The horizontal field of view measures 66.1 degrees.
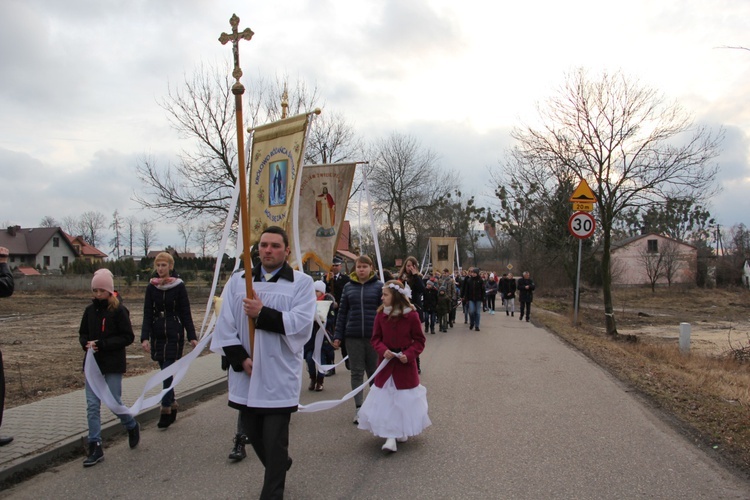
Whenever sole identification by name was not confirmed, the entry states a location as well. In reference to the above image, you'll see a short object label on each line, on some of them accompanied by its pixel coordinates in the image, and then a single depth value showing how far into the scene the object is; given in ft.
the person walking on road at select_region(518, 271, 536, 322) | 65.87
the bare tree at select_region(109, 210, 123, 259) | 315.58
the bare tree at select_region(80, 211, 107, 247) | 314.80
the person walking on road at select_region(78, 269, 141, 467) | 17.15
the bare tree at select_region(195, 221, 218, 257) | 96.46
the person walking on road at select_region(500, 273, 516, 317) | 74.18
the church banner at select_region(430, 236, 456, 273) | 97.66
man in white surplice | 12.21
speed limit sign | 46.34
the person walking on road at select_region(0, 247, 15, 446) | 16.54
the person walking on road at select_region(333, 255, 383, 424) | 21.91
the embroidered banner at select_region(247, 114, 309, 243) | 22.30
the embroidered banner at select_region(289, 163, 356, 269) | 27.07
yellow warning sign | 46.11
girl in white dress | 18.16
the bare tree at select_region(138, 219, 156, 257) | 314.35
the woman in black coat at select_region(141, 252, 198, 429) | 20.25
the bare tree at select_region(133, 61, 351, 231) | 83.92
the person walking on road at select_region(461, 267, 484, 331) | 57.18
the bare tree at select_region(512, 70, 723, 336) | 53.21
